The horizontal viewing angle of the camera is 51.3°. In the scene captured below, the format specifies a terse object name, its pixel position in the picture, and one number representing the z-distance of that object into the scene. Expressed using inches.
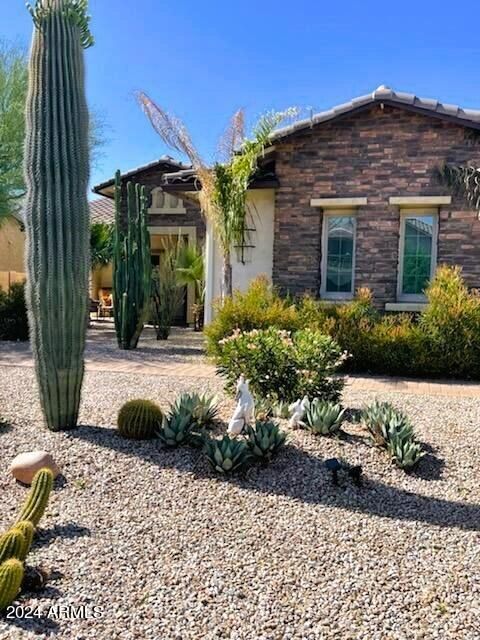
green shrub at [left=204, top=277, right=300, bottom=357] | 375.9
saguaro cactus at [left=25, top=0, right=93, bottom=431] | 190.9
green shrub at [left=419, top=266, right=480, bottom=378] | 351.9
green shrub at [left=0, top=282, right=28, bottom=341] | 551.2
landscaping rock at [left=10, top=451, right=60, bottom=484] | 159.6
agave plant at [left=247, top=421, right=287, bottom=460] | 174.7
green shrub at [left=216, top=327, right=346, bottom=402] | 243.0
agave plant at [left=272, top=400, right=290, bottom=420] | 224.1
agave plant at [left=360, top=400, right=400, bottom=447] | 192.1
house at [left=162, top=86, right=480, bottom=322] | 429.4
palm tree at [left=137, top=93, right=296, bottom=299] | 439.2
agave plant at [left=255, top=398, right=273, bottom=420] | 223.9
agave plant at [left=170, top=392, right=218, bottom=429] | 196.7
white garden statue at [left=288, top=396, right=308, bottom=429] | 210.5
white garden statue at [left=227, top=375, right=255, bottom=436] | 192.5
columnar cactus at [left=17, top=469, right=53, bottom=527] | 124.3
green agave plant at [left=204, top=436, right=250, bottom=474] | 166.1
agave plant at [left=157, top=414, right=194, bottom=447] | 185.0
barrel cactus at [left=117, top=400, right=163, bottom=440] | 193.5
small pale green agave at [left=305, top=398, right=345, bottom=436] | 201.2
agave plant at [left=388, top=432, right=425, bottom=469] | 177.5
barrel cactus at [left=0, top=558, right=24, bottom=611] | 98.1
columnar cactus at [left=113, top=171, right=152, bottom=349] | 465.7
